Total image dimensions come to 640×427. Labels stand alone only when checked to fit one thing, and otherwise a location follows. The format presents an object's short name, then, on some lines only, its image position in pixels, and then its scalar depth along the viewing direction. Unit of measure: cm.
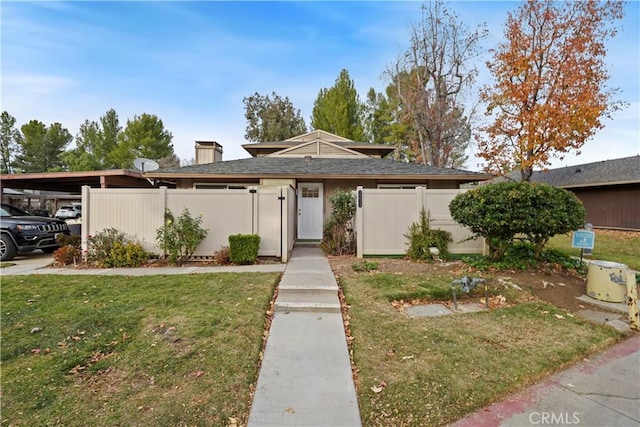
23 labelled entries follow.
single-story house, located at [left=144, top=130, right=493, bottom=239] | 1035
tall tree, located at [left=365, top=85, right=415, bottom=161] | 2541
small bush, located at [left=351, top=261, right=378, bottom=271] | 662
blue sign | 589
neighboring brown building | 1519
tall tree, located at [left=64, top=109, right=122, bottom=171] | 3294
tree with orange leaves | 1409
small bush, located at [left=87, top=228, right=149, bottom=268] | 733
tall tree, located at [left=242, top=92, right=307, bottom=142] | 3008
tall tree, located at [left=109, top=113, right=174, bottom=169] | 3167
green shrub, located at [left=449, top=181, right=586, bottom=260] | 565
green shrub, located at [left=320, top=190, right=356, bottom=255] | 840
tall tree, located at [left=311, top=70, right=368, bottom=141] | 2559
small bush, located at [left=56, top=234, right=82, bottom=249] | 823
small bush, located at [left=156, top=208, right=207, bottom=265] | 739
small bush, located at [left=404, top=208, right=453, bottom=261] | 764
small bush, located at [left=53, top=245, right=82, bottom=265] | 749
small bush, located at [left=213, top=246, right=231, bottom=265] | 750
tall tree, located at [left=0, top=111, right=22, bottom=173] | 3456
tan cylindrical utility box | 468
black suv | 829
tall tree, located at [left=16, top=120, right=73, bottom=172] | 3378
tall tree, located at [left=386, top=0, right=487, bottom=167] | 1866
